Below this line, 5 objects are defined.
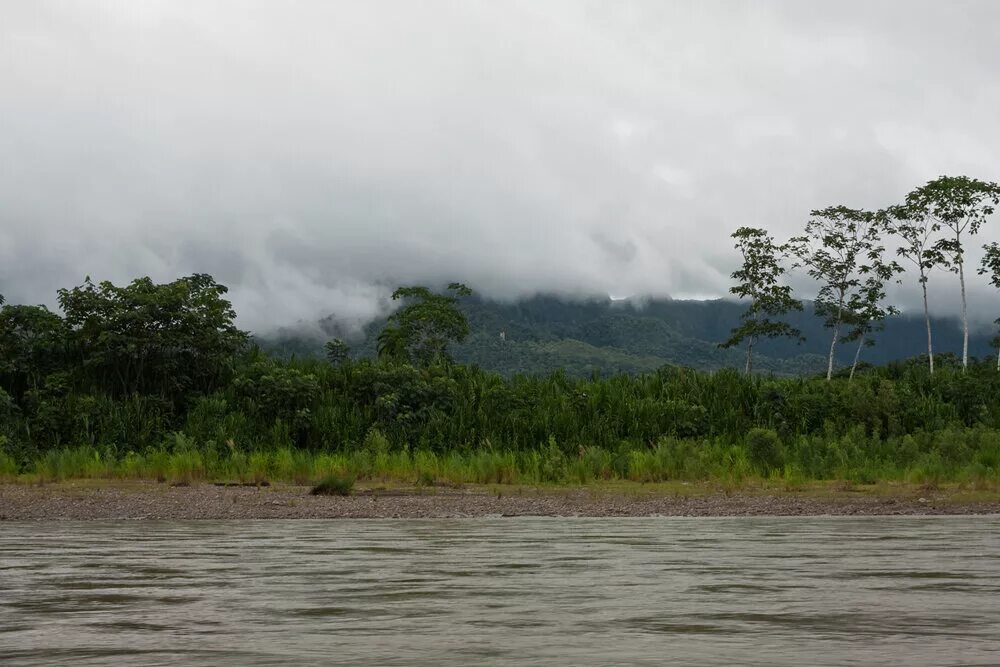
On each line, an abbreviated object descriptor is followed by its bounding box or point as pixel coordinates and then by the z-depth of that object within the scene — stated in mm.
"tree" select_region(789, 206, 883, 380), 57000
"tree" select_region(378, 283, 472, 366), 56906
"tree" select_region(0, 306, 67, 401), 31078
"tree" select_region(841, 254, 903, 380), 57219
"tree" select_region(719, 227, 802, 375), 57219
